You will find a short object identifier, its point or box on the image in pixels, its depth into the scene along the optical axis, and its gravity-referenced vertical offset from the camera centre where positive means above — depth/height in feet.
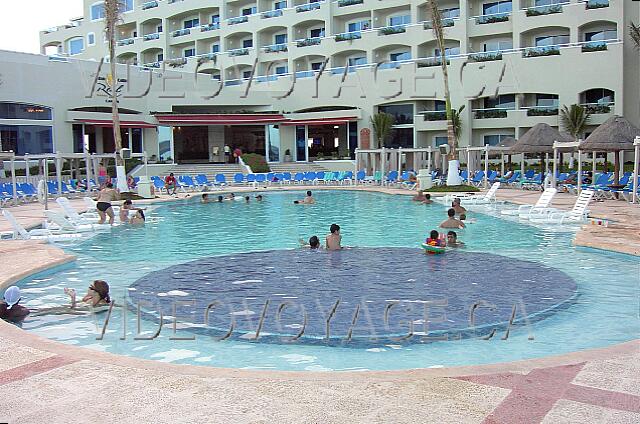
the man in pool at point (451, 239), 41.22 -5.11
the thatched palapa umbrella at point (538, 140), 80.28 +1.86
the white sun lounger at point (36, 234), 45.29 -4.87
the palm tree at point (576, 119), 109.91 +5.88
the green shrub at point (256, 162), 125.80 -0.07
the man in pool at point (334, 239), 40.91 -4.89
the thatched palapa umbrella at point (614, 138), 63.82 +1.55
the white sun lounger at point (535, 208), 55.01 -4.42
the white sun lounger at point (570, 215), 51.60 -4.82
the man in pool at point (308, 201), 73.87 -4.48
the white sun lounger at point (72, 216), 54.54 -4.07
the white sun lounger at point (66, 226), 51.53 -4.79
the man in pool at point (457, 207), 53.98 -4.11
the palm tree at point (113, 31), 78.89 +16.44
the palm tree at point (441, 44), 84.84 +14.72
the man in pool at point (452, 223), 49.44 -4.95
